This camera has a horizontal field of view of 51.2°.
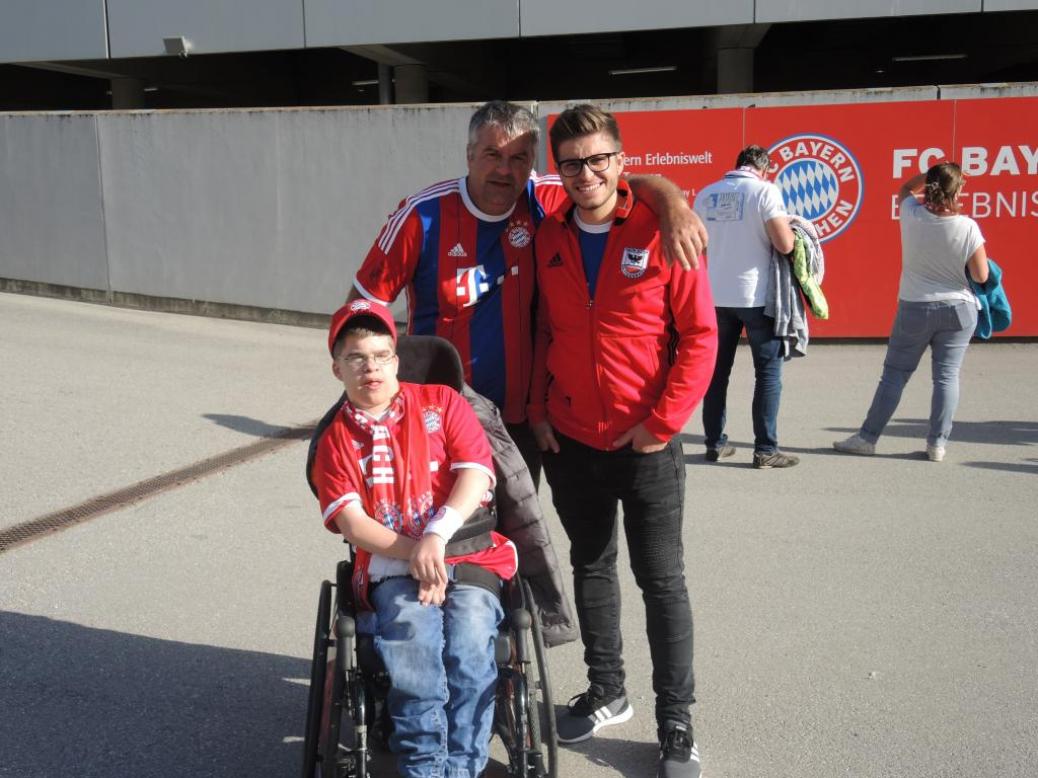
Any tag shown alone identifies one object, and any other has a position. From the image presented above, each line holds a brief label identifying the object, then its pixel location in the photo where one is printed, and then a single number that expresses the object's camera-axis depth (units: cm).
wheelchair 267
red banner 970
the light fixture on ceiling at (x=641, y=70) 2091
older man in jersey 333
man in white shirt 634
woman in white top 638
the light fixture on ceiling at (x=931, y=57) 1955
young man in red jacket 304
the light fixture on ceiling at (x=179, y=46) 1584
